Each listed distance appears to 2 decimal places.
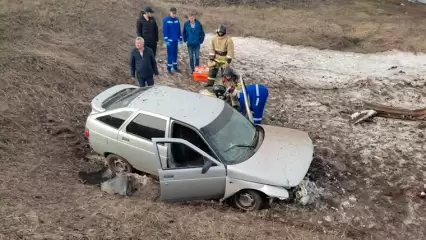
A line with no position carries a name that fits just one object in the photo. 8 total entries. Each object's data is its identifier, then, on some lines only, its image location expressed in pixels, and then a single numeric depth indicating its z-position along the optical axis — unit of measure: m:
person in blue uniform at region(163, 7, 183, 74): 12.05
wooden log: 10.78
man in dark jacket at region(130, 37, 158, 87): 9.69
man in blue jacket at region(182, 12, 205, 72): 12.07
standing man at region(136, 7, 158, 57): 11.34
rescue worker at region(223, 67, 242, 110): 8.79
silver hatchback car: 6.78
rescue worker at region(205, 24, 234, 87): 10.98
